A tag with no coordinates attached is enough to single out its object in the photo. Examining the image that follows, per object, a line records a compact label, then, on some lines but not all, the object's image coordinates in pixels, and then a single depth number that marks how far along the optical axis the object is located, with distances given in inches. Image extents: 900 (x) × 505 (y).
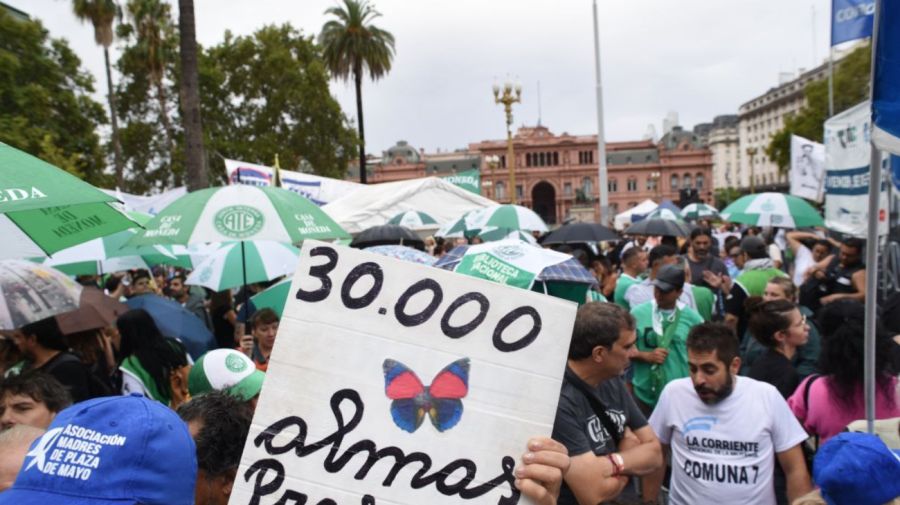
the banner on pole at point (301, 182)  515.2
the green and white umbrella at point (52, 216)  104.6
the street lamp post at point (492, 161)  1201.5
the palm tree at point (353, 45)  1246.3
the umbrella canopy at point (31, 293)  152.4
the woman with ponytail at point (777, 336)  161.0
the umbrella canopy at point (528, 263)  176.4
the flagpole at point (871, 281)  104.5
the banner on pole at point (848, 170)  280.1
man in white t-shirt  128.3
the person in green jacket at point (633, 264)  280.1
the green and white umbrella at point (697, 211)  733.5
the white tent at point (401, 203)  483.2
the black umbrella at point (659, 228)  378.0
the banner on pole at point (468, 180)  598.5
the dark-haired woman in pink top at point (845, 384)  132.5
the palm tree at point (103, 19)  1116.5
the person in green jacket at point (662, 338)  196.7
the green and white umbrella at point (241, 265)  262.8
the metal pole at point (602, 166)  784.2
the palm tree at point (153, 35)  1195.3
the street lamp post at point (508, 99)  1031.0
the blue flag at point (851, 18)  220.5
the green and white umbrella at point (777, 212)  395.9
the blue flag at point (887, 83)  88.6
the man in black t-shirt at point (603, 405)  104.6
